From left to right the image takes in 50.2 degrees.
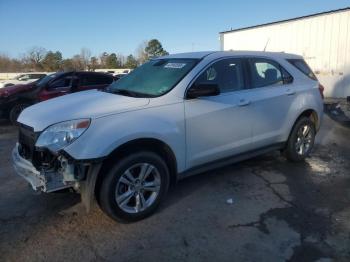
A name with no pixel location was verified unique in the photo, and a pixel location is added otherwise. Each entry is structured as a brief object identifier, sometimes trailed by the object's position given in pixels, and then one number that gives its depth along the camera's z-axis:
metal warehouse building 16.73
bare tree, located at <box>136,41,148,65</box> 78.96
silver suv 3.69
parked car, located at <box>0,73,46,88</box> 25.31
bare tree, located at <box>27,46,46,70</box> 73.51
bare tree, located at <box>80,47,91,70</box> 73.75
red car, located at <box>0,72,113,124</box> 10.28
